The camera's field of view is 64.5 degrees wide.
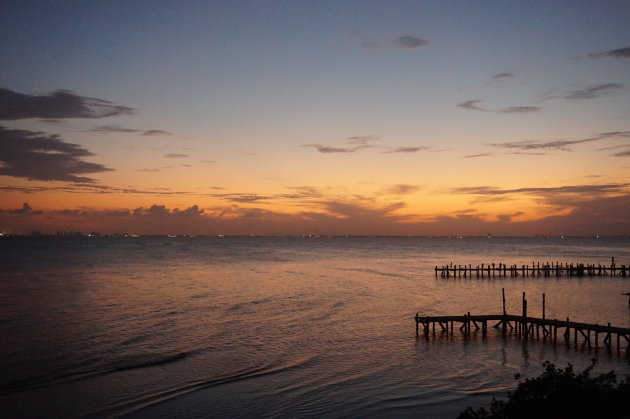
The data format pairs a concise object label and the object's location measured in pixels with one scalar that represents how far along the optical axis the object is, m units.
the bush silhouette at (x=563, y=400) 13.90
